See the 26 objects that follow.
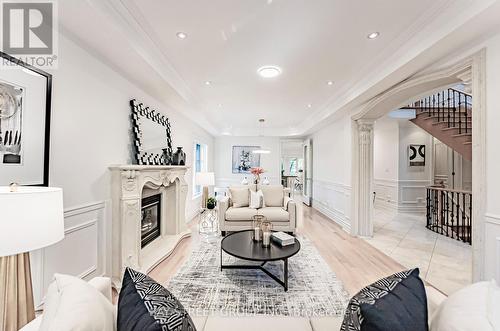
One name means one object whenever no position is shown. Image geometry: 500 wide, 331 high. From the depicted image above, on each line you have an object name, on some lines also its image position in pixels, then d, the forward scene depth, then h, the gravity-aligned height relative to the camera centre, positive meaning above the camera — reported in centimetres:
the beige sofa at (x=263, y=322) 120 -85
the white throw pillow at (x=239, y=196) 467 -58
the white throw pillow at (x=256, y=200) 458 -63
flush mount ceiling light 337 +137
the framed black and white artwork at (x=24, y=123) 161 +31
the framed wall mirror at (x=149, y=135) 324 +46
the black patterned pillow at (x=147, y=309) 76 -49
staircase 542 +123
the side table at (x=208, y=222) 484 -129
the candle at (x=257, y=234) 302 -85
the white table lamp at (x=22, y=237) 100 -32
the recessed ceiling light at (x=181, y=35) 252 +140
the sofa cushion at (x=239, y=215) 432 -87
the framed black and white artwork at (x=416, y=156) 705 +36
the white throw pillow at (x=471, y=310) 73 -47
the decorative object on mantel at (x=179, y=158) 425 +15
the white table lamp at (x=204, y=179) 511 -27
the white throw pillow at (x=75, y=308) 73 -48
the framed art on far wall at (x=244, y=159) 899 +29
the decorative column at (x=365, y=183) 460 -30
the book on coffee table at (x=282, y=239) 288 -88
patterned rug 225 -132
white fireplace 268 -59
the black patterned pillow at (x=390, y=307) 80 -50
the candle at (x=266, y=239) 286 -86
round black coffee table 256 -95
